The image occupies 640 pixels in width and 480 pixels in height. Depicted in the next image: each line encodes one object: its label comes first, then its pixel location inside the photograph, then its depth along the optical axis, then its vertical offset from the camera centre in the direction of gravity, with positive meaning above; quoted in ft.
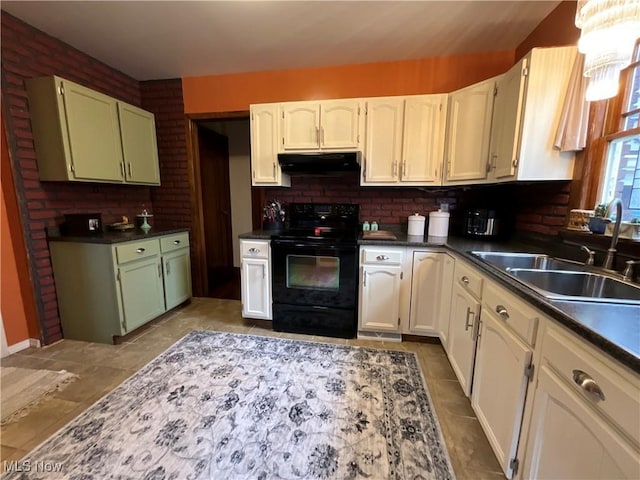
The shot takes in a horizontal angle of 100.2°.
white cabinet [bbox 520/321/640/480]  2.06 -1.91
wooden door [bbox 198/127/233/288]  11.36 -0.15
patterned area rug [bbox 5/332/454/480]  4.06 -3.98
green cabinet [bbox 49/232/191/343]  7.19 -2.40
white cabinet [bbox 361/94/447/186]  7.68 +1.81
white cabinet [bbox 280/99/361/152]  8.05 +2.30
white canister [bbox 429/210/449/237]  7.86 -0.63
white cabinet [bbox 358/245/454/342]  7.13 -2.42
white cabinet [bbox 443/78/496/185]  6.71 +1.81
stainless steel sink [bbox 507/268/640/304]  3.71 -1.25
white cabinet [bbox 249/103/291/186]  8.45 +1.78
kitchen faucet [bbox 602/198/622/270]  4.07 -0.61
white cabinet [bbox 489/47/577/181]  5.19 +1.77
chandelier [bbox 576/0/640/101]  3.15 +2.04
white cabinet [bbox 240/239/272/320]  8.05 -2.37
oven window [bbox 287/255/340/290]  7.66 -2.06
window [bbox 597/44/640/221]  4.54 +0.96
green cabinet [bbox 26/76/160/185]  6.80 +1.86
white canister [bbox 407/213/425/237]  8.20 -0.71
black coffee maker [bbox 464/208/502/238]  7.37 -0.58
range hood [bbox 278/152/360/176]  7.62 +1.12
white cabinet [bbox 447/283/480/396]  5.03 -2.73
